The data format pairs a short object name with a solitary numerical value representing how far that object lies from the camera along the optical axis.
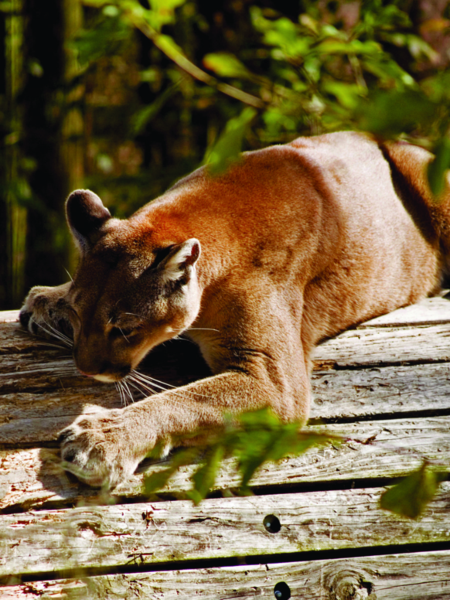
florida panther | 10.36
